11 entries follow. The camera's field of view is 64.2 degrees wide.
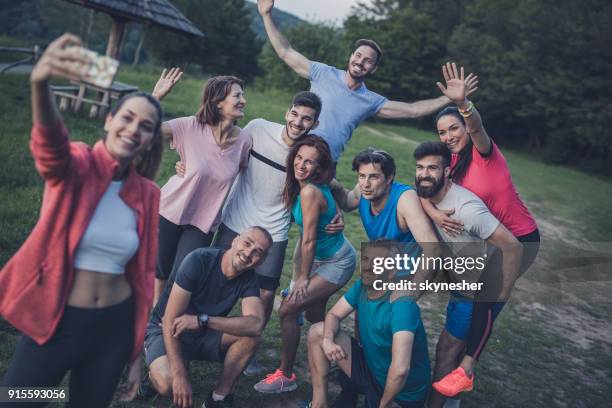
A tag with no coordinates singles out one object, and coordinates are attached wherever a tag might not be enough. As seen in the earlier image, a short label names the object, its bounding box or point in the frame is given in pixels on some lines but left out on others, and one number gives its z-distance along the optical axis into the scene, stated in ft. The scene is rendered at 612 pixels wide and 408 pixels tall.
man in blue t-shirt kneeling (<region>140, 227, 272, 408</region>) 10.86
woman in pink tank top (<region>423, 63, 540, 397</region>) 12.43
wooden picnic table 38.40
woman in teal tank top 12.21
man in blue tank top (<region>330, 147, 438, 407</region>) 11.80
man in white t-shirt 12.88
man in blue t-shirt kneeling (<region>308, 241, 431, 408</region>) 10.84
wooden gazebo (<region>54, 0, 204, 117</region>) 37.76
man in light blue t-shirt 16.47
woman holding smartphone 6.98
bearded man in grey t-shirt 12.31
